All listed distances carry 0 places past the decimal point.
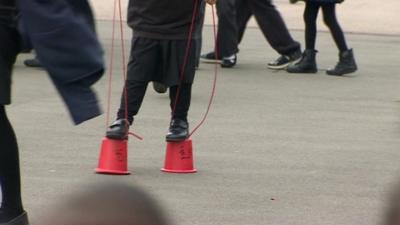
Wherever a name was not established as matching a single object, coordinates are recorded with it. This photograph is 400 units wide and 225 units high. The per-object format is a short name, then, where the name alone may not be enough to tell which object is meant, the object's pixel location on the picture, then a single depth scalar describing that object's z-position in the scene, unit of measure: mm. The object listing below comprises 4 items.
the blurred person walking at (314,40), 21469
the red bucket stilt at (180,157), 12977
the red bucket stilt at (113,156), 12719
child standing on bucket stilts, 12555
